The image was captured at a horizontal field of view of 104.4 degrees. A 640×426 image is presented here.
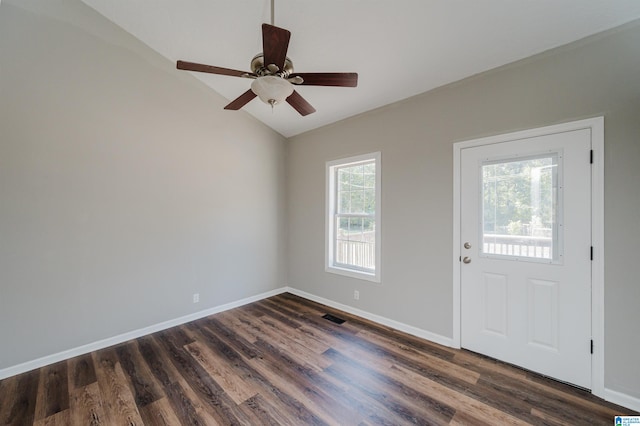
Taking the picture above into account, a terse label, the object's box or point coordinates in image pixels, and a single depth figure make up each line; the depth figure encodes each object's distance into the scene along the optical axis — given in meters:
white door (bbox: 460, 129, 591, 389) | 2.00
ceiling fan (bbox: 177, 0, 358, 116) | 1.60
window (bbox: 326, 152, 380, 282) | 3.34
